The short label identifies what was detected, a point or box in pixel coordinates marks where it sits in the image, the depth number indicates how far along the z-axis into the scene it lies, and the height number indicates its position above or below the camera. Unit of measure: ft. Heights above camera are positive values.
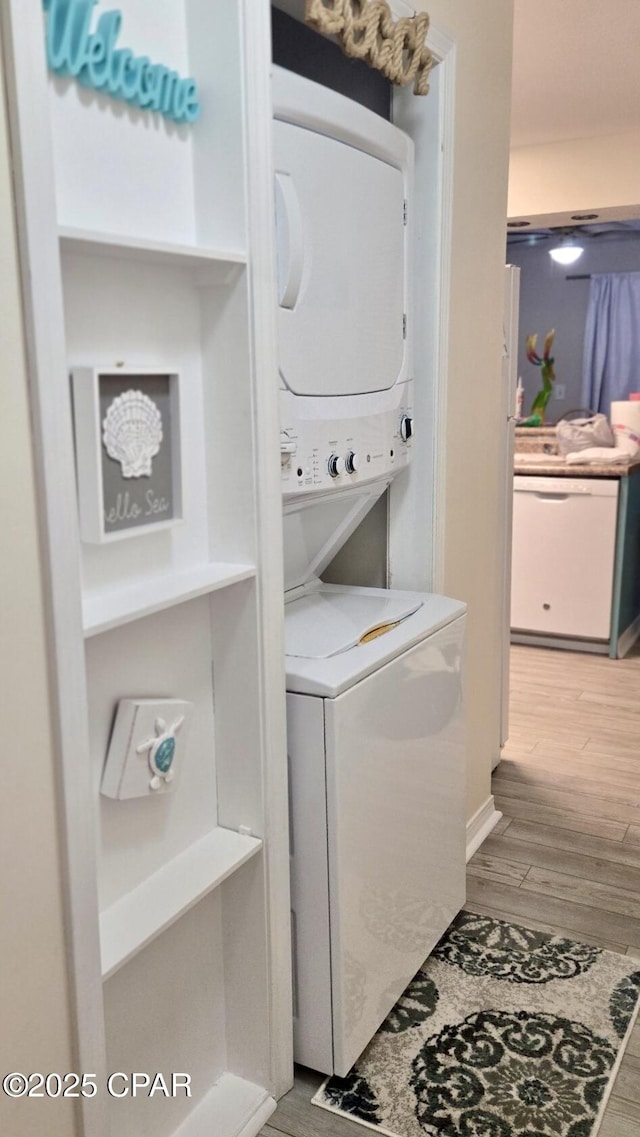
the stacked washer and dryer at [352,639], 5.42 -1.65
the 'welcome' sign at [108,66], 3.65 +1.35
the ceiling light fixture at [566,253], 20.03 +2.71
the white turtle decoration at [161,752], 4.56 -1.78
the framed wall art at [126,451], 3.94 -0.29
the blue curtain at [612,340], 21.71 +0.92
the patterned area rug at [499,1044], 5.57 -4.27
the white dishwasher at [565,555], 14.39 -2.69
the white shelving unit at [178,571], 3.72 -0.89
